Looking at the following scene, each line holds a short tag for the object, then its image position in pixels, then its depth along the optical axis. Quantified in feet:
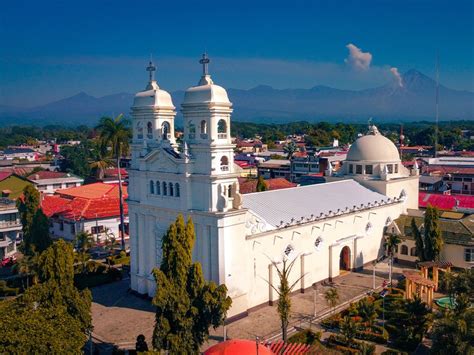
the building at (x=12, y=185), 202.69
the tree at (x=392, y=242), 120.13
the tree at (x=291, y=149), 281.54
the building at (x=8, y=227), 157.48
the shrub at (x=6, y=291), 120.88
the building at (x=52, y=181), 239.91
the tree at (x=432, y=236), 124.16
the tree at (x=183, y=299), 76.28
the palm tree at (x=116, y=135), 151.43
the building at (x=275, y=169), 311.06
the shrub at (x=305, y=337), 87.92
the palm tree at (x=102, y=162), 189.88
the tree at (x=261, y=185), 192.03
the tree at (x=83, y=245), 133.69
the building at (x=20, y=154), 425.28
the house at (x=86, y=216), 167.59
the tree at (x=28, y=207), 133.90
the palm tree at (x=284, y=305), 83.30
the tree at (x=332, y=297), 98.37
